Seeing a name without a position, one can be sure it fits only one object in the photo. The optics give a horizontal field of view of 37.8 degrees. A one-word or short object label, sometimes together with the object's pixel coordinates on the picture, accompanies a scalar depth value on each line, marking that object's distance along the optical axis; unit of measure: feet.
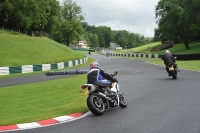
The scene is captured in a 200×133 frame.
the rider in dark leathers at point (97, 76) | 29.04
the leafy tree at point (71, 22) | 299.58
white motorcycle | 27.22
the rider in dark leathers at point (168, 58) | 56.85
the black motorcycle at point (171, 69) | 55.59
